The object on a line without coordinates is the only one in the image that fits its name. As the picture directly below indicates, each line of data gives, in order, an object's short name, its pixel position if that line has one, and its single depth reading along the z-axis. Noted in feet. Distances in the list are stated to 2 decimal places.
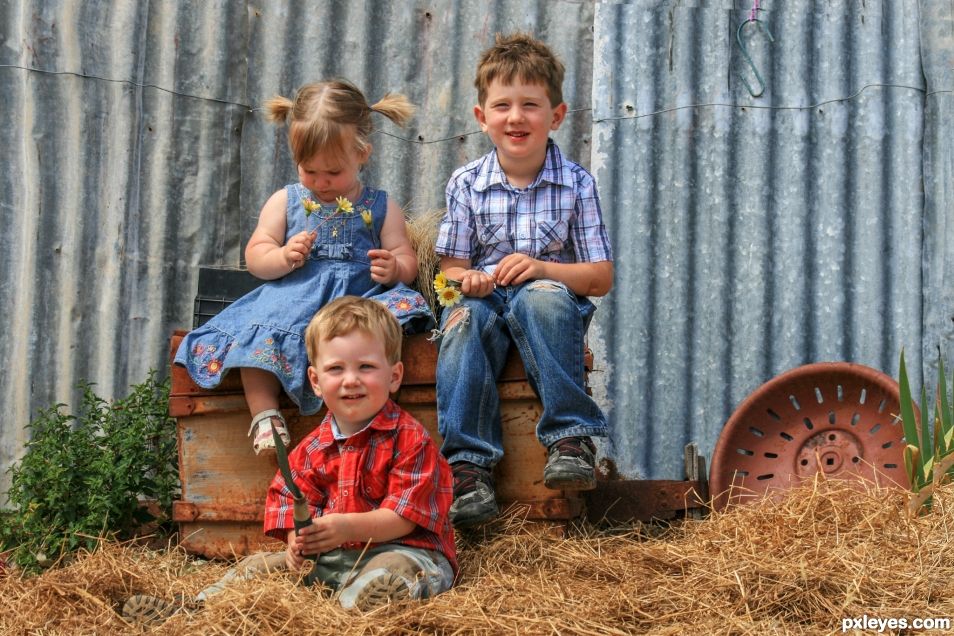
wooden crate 11.59
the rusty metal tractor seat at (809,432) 12.43
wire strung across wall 15.24
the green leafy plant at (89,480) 12.34
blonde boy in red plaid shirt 9.20
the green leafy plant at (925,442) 10.92
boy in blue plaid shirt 11.06
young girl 11.56
